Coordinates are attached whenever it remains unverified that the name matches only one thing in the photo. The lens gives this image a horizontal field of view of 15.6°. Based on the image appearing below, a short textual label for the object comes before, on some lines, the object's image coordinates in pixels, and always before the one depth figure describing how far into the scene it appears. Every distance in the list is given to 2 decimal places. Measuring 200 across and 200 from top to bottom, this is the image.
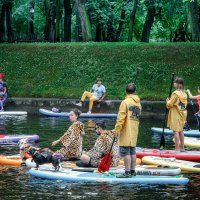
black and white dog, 15.00
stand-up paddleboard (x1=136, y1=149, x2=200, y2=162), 17.80
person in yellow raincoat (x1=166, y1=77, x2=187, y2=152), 18.11
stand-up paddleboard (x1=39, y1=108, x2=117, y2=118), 29.81
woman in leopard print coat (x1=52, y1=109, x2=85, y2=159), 16.25
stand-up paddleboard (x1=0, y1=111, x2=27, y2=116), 30.21
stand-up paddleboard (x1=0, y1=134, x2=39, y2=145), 20.72
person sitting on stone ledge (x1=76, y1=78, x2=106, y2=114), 31.44
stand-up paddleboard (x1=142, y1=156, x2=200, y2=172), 15.97
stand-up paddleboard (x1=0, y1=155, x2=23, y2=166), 16.59
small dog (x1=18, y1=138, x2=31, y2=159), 16.83
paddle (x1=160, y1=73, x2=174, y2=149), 18.81
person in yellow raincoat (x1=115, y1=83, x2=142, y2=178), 14.41
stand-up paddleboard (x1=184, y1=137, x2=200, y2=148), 20.53
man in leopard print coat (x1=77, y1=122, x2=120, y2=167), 15.19
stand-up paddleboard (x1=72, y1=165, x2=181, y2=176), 14.91
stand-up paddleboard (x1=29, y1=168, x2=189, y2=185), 14.39
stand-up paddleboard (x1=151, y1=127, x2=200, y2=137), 23.61
